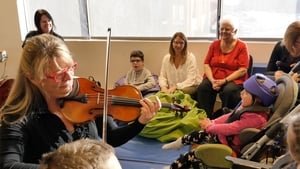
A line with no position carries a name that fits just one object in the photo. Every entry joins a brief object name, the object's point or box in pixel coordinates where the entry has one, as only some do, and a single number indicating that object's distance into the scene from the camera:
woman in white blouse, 3.82
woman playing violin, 1.21
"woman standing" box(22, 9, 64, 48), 4.26
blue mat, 2.65
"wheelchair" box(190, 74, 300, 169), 1.88
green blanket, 3.12
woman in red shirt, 3.52
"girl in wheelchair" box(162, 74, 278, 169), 2.20
